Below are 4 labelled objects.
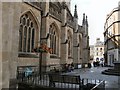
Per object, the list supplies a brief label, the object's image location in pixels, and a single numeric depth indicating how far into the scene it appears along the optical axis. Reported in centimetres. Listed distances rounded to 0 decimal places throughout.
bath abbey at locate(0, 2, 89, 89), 226
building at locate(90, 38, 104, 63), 5940
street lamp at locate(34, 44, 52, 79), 962
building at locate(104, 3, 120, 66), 2809
